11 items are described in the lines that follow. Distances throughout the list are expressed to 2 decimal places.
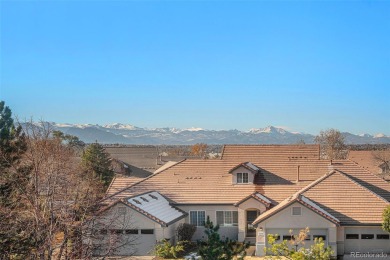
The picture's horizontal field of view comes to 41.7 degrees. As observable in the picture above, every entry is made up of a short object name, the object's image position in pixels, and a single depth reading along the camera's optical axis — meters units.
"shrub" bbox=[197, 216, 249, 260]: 17.02
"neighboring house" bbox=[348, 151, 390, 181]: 82.56
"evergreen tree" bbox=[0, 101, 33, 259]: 17.77
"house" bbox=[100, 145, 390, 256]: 32.16
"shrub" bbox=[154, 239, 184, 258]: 31.34
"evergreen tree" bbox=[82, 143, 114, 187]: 55.79
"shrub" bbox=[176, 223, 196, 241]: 35.28
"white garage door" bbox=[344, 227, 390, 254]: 31.83
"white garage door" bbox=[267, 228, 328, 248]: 32.22
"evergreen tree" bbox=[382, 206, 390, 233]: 30.53
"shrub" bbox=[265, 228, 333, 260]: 16.38
